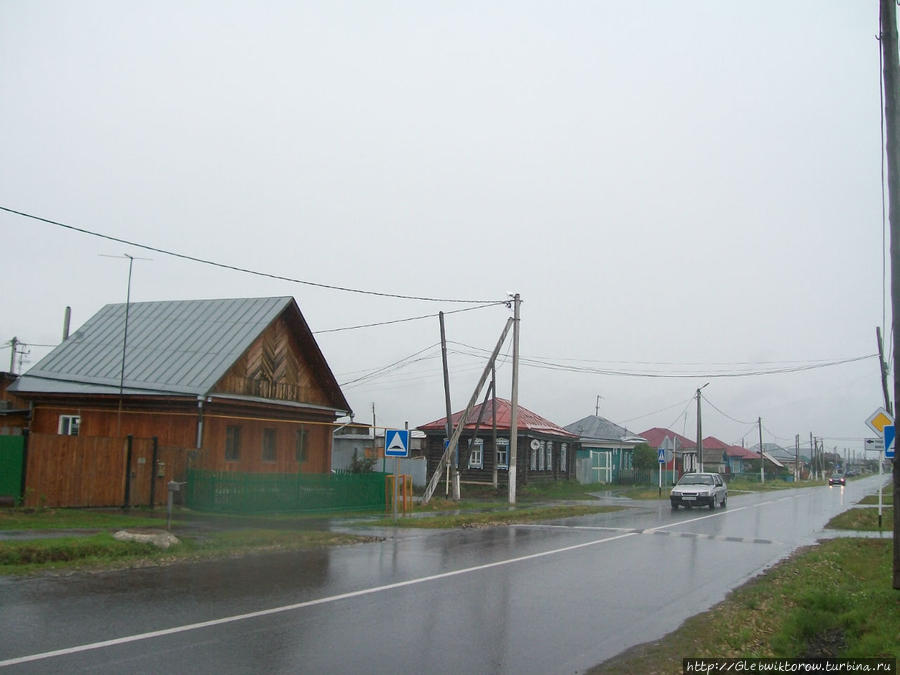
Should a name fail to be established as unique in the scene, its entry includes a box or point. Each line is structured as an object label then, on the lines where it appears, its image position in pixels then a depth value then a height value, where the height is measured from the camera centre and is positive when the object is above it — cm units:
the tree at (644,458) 5791 -50
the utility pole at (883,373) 3516 +343
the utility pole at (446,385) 3272 +239
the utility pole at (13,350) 5159 +539
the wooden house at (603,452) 5375 -13
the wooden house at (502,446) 4300 +10
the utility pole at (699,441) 5466 +66
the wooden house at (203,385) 2495 +174
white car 3259 -154
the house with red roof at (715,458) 9882 -72
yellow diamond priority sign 1917 +81
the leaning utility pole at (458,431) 2916 +55
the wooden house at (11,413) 2702 +80
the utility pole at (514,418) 3033 +108
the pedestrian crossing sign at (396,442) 2011 +8
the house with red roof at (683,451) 7385 +13
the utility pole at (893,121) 1034 +416
